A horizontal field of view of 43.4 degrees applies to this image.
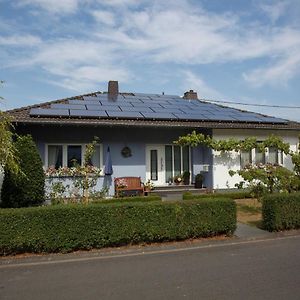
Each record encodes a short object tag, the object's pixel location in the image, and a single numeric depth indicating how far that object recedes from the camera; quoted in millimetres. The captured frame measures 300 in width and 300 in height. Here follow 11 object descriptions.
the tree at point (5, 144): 8758
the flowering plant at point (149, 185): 17406
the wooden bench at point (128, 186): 16766
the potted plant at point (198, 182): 18547
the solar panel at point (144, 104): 20428
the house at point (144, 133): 16703
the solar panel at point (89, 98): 20569
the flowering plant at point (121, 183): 16875
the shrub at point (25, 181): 13188
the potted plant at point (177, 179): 18891
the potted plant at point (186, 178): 18984
